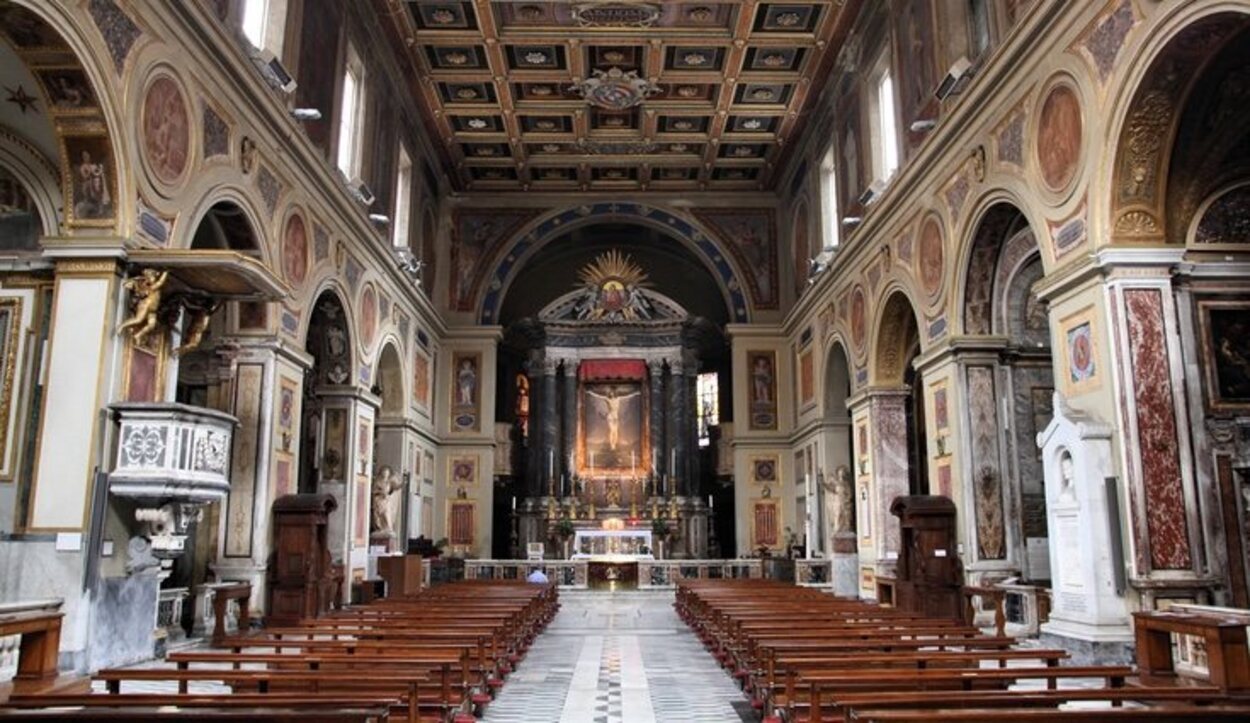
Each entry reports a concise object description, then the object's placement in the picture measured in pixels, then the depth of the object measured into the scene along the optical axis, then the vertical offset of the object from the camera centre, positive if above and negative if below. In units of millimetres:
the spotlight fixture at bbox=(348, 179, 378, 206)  16281 +5944
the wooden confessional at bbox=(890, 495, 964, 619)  12719 -182
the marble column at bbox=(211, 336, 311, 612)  12164 +1037
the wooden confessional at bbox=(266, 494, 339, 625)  12539 -168
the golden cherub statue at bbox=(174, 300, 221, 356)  9809 +2173
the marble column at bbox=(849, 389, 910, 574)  16125 +1307
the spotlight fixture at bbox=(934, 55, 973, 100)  12156 +5840
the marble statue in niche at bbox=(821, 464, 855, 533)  19125 +771
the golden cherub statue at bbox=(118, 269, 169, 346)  8922 +2264
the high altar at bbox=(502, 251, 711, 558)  26500 +4026
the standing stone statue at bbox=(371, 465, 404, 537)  18062 +815
